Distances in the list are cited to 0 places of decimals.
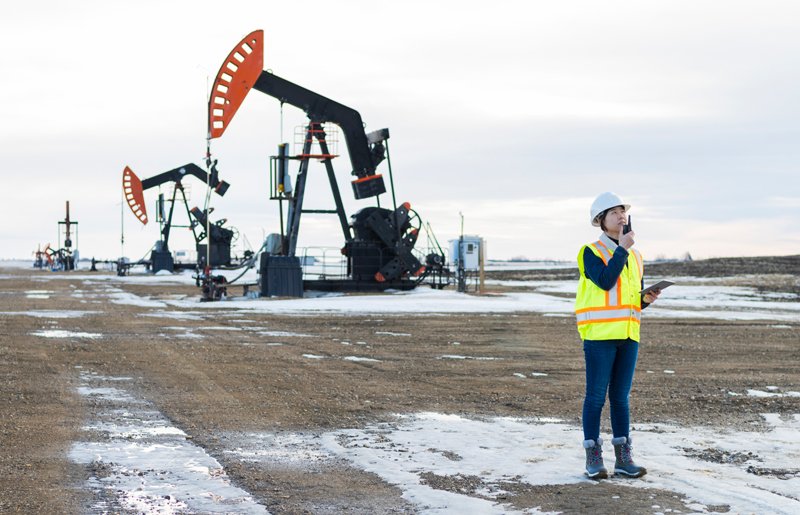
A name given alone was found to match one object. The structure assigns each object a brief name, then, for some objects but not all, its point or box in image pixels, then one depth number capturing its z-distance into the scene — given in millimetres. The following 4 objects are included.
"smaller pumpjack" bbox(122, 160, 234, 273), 60562
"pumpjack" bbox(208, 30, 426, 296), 28906
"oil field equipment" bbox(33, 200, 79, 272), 81062
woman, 6188
